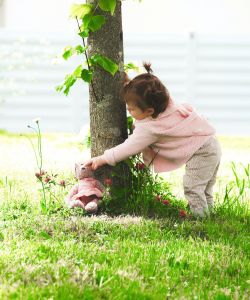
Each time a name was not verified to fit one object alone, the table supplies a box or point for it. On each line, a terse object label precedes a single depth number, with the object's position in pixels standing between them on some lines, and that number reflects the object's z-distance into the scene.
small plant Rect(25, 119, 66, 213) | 4.87
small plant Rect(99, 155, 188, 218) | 5.03
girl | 4.91
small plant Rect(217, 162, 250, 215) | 5.20
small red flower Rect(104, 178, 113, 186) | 4.93
